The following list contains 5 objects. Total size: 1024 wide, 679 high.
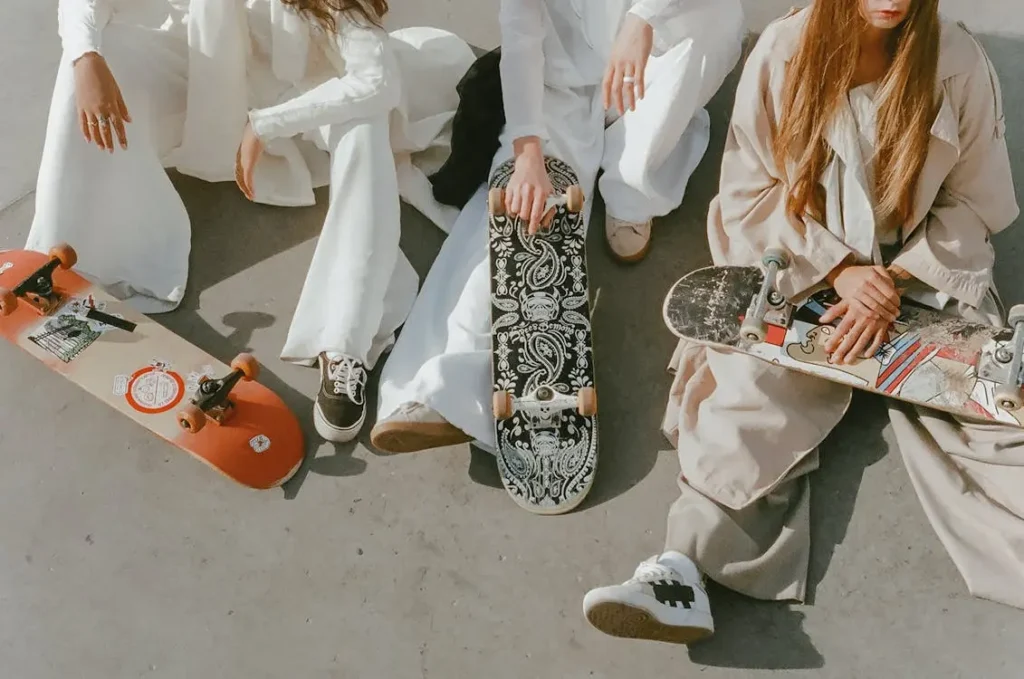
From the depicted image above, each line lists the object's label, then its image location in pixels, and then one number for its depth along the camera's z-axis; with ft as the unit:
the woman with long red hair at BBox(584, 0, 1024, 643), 5.77
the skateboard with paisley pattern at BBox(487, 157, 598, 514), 6.77
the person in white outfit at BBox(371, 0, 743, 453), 6.66
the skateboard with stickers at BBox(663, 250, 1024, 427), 6.02
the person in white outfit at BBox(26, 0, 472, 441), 7.18
